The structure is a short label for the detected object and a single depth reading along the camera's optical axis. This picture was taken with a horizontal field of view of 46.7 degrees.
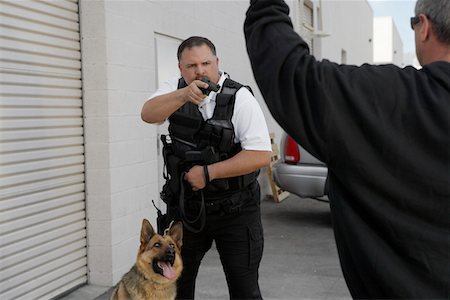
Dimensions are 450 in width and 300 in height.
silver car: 7.61
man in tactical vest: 2.96
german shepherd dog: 3.15
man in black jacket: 1.33
